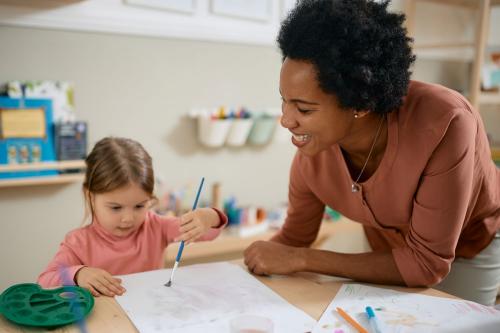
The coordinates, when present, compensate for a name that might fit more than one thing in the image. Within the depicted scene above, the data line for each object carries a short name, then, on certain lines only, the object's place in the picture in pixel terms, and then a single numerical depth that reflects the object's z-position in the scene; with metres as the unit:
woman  0.96
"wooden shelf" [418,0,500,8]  2.77
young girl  1.16
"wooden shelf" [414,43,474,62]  2.88
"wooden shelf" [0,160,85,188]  1.69
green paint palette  0.75
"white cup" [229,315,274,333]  0.75
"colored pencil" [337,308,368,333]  0.78
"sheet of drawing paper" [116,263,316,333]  0.79
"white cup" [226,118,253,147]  2.18
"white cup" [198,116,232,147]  2.11
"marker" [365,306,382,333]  0.78
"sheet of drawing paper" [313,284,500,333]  0.80
